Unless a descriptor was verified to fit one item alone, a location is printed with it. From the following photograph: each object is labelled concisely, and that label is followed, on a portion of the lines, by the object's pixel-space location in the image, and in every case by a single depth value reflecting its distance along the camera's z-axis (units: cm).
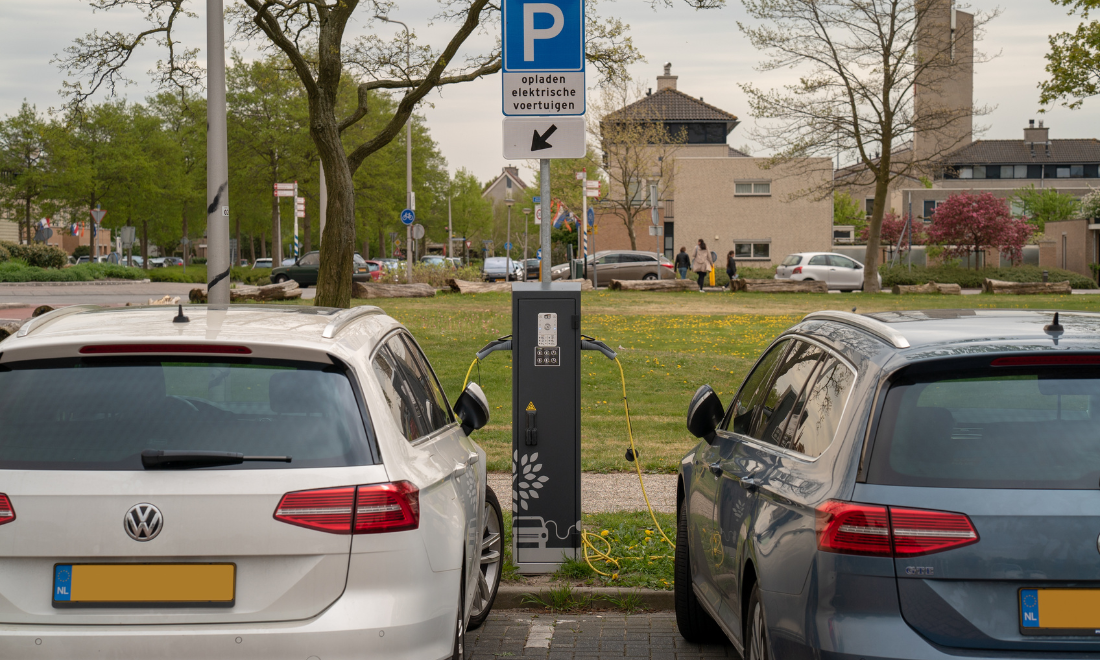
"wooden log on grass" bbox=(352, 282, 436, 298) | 3205
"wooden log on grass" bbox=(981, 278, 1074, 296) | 3881
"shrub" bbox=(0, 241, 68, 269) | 4253
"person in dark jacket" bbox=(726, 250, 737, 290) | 4481
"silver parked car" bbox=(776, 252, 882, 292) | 4372
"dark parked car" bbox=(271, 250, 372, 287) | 4456
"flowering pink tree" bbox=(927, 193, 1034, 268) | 4728
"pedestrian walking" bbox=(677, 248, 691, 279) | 4572
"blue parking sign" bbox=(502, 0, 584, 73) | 615
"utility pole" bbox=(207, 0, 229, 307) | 953
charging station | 591
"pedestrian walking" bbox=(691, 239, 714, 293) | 4162
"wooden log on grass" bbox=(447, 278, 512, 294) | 3628
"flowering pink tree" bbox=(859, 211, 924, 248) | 7125
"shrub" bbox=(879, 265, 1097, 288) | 4066
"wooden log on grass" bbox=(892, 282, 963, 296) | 3812
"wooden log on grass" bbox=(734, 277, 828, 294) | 3841
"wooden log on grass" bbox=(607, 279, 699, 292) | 3838
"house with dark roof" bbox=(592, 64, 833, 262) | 6291
